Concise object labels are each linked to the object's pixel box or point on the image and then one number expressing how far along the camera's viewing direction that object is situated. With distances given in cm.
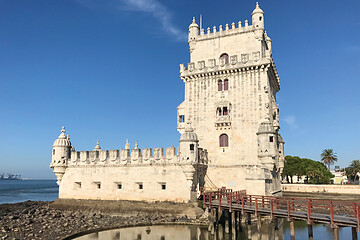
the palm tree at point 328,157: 7717
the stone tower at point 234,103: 3178
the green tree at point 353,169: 6661
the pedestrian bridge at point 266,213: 1672
